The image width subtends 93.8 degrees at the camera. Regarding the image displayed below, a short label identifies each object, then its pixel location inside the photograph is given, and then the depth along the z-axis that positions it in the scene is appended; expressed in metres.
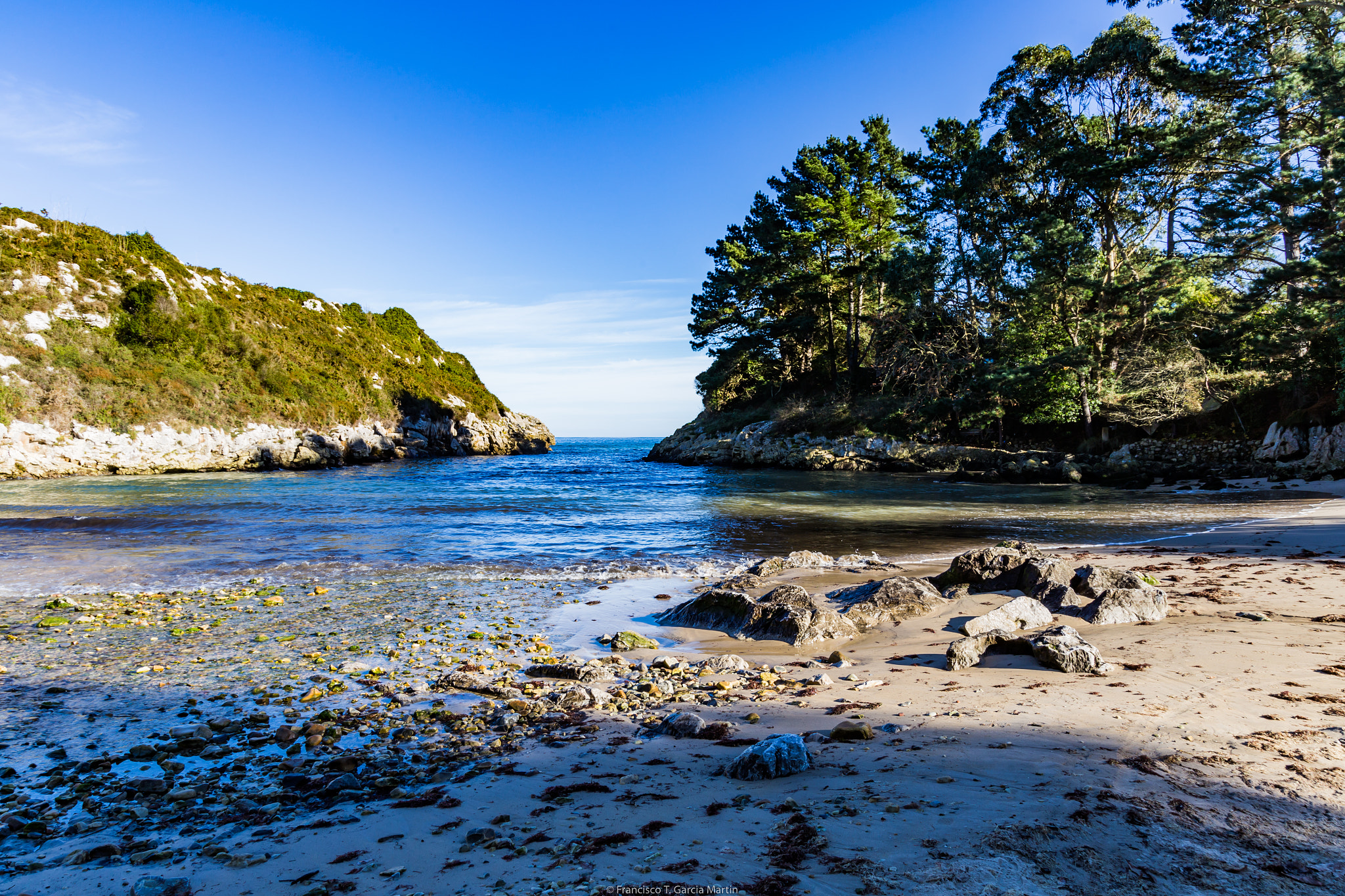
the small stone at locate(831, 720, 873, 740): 3.60
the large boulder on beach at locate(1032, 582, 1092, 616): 6.42
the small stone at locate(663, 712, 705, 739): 3.89
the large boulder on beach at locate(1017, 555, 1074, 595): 7.10
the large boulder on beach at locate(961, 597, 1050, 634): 5.85
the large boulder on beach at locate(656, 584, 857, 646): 6.29
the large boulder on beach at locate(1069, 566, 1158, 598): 6.66
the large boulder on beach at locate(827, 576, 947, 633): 6.60
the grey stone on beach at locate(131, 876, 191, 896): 2.38
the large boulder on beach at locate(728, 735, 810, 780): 3.16
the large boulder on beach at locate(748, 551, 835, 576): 9.63
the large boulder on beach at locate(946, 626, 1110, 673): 4.69
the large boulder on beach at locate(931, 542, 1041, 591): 7.50
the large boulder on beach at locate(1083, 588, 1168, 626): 6.07
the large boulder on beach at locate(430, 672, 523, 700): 4.90
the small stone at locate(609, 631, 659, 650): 6.29
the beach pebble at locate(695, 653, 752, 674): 5.41
